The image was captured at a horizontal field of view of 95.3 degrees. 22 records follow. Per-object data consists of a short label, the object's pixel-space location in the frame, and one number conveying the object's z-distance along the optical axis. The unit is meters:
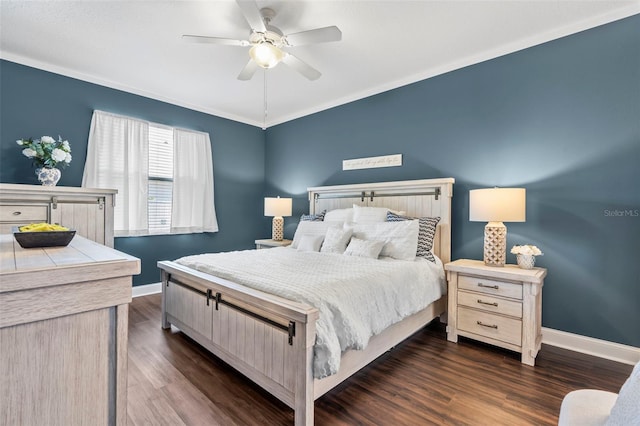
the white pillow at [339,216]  3.60
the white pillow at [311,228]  3.50
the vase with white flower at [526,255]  2.47
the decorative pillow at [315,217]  3.97
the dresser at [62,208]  2.66
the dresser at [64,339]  0.63
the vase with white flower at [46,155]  2.96
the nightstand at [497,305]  2.29
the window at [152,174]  3.65
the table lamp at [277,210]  4.45
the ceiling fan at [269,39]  2.11
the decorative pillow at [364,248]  2.83
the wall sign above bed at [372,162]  3.70
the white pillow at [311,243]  3.28
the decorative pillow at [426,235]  2.96
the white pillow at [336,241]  3.11
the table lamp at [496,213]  2.43
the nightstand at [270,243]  4.25
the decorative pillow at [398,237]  2.83
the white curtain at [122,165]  3.58
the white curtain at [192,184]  4.29
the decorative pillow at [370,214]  3.29
